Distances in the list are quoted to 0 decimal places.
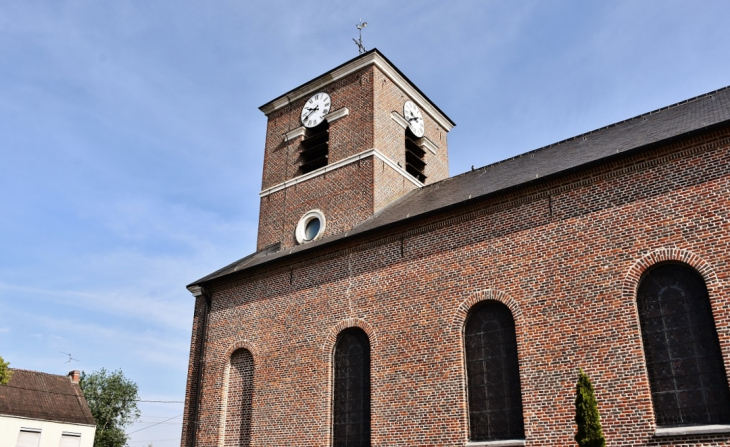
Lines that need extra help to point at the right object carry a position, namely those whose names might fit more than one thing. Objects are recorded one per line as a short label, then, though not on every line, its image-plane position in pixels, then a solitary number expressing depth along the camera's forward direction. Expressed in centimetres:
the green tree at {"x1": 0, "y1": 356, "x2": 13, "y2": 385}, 1791
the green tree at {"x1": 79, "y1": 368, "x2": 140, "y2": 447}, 3728
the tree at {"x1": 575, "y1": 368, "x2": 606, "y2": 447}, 807
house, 2625
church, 936
